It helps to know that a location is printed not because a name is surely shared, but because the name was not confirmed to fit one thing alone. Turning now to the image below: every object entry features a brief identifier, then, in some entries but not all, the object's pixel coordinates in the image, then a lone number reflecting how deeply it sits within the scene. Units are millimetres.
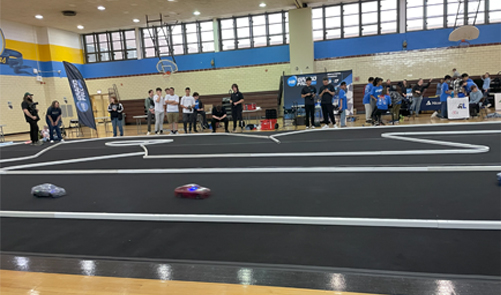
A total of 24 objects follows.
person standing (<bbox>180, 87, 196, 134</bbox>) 10172
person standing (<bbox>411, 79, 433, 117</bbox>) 11227
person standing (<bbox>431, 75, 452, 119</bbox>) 10156
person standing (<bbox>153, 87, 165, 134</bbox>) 10148
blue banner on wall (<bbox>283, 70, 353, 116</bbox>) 10891
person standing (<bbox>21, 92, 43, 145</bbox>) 8492
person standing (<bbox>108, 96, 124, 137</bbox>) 10055
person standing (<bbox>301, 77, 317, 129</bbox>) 8961
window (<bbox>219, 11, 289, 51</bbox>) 15516
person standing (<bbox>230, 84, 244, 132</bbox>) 9711
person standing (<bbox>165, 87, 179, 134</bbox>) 10109
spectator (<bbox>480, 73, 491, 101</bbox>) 11570
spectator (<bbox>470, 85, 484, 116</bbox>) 9641
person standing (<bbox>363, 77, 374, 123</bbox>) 9594
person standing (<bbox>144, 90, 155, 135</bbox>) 10714
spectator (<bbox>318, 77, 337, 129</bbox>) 8688
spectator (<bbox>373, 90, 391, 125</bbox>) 8969
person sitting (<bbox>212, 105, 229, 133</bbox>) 10109
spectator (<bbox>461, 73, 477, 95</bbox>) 9610
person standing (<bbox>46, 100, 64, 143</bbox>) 9656
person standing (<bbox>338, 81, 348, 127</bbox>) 9703
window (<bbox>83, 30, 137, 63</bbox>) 17078
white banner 9555
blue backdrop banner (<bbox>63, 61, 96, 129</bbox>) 9445
